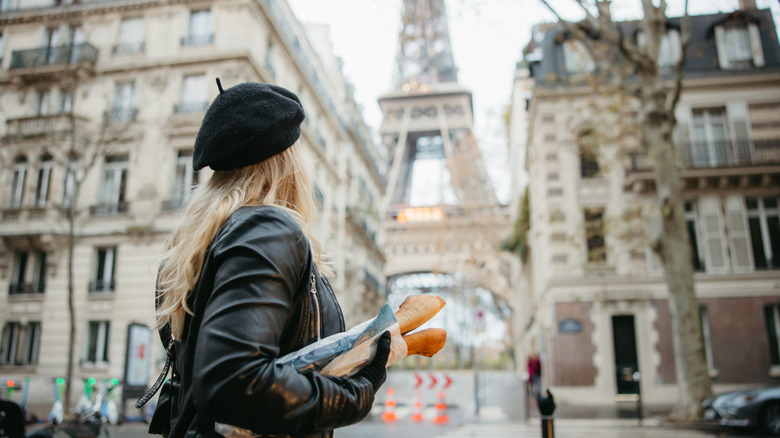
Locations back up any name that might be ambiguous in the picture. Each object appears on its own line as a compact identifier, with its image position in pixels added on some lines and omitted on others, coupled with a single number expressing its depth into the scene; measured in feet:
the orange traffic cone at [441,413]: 42.91
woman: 4.11
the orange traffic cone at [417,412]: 45.01
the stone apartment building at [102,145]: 61.98
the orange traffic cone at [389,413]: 44.59
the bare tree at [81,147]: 64.54
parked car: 32.83
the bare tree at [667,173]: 40.32
